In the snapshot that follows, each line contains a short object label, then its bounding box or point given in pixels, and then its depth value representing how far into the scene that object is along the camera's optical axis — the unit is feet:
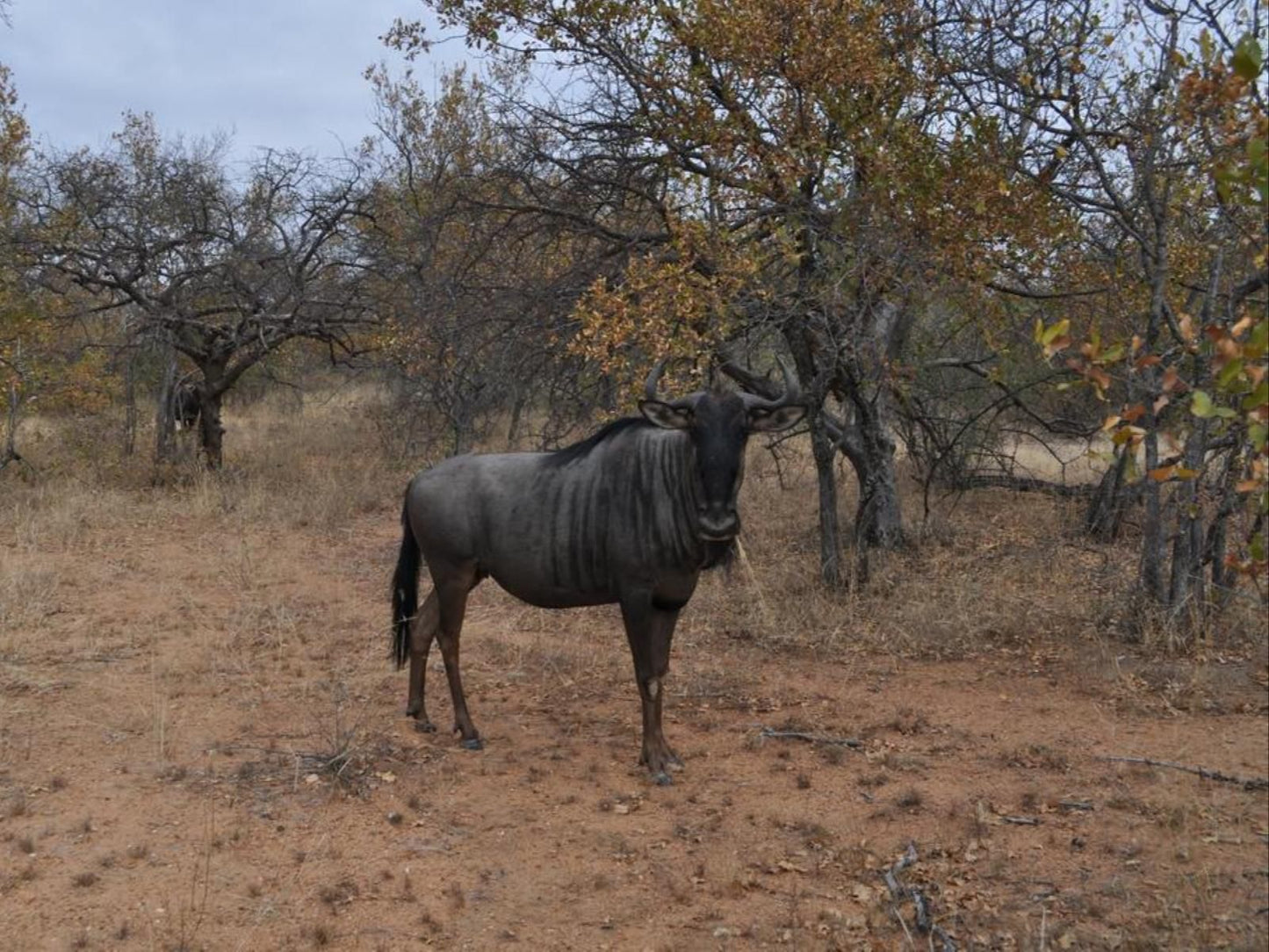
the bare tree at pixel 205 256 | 51.55
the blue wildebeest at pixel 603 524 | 17.33
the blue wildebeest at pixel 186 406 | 56.13
